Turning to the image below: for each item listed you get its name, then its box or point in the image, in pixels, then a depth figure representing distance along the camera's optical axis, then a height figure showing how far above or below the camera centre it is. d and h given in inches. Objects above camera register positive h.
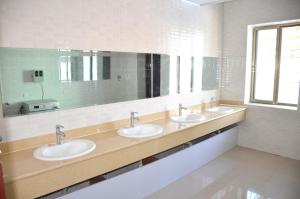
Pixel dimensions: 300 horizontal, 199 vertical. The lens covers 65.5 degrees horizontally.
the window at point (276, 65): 149.9 +7.1
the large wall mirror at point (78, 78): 78.6 -1.1
